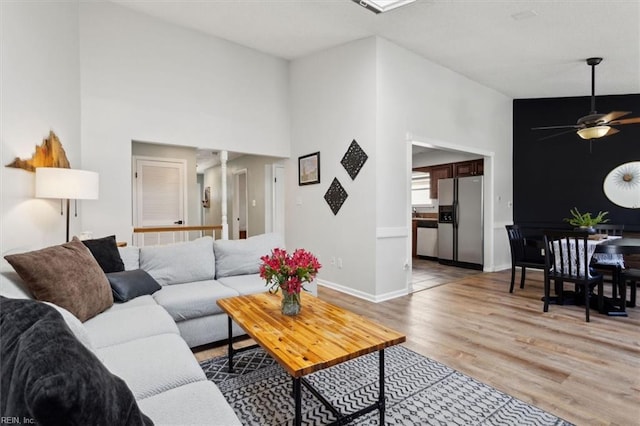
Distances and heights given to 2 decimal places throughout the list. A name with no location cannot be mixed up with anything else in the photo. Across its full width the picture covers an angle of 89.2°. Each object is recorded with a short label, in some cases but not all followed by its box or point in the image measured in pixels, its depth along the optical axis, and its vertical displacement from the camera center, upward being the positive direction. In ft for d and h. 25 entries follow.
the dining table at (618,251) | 10.13 -1.31
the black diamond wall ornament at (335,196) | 14.49 +0.68
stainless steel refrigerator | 18.99 -0.73
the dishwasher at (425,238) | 22.62 -1.96
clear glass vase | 6.46 -1.86
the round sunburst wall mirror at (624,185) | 16.65 +1.26
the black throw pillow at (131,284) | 7.62 -1.79
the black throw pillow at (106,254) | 8.09 -1.07
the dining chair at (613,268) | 11.50 -2.14
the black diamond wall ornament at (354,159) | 13.57 +2.20
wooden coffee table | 4.72 -2.11
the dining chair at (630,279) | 10.64 -2.40
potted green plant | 13.37 -0.60
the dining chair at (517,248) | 13.88 -1.66
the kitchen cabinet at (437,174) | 22.65 +2.59
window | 25.23 +1.73
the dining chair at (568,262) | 10.62 -1.80
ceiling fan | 12.59 +3.48
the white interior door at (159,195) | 17.29 +0.92
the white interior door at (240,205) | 24.89 +0.45
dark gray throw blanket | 1.71 -0.97
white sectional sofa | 3.87 -2.20
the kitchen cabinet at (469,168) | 20.35 +2.74
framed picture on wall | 15.76 +2.10
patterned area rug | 5.78 -3.67
